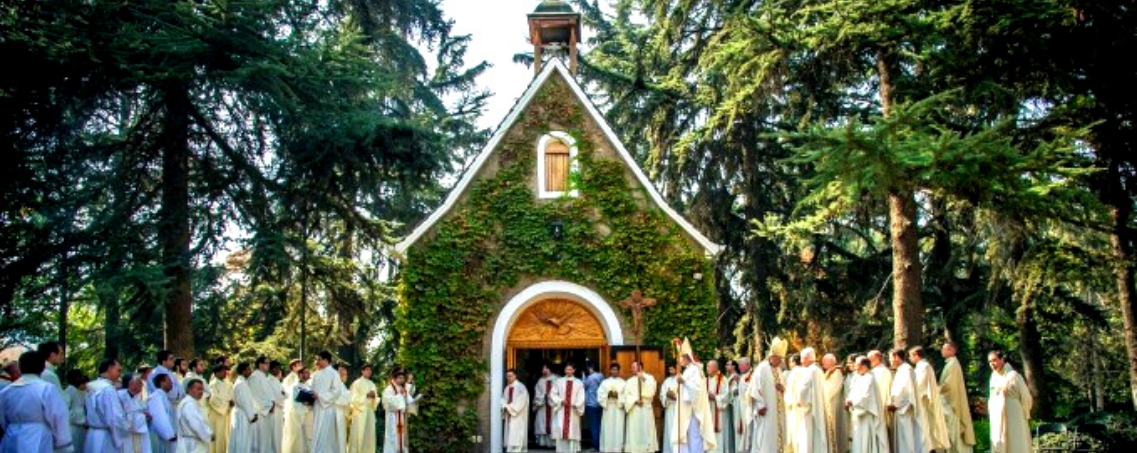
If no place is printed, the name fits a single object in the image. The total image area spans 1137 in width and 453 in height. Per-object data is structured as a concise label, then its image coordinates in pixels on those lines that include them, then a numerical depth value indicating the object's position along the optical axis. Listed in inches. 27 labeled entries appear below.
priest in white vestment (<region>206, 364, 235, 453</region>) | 693.3
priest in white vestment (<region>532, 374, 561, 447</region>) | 820.0
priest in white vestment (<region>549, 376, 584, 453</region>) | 791.7
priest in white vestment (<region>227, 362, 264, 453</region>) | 705.0
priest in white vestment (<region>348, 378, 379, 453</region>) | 770.2
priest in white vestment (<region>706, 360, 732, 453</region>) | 751.7
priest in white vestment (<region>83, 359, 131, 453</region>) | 486.9
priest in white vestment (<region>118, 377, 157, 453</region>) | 502.0
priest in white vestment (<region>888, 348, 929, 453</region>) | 607.8
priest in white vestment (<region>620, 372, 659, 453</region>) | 763.4
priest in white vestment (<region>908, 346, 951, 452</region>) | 608.4
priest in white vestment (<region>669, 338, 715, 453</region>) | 730.8
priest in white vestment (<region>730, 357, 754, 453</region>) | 737.0
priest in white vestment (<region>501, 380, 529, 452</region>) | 786.2
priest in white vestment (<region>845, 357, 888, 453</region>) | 616.7
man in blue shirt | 820.0
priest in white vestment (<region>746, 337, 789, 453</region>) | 703.1
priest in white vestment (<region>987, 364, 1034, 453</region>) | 613.3
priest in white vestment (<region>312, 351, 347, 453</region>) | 730.8
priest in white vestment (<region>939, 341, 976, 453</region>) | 631.8
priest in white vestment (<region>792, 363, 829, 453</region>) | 649.0
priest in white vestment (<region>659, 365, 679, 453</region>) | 742.5
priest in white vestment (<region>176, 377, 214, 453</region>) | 578.9
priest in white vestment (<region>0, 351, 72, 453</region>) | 431.8
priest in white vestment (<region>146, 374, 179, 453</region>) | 523.2
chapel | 799.1
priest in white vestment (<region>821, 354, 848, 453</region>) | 660.1
